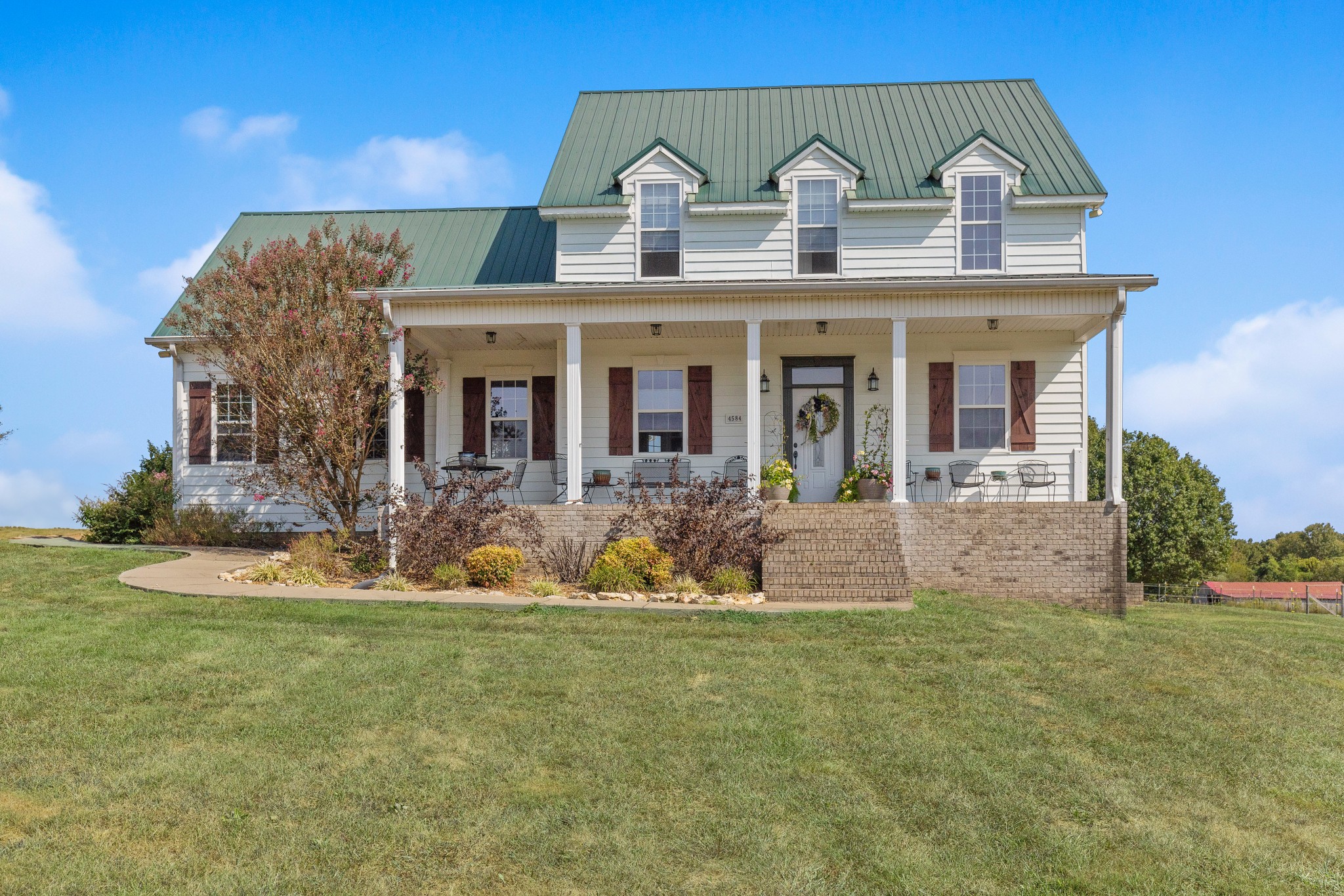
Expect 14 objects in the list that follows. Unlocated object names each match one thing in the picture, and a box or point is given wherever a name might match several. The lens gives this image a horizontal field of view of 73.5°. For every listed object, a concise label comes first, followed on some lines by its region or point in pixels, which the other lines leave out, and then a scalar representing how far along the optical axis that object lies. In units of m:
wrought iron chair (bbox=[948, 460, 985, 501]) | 15.98
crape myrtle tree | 14.84
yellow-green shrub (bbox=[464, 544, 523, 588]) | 12.26
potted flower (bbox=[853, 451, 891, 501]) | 14.54
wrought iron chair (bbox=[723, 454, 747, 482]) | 16.19
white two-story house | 16.20
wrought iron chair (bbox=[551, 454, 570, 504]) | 16.53
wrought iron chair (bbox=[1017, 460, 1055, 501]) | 15.87
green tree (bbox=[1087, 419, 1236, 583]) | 35.12
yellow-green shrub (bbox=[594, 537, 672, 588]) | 12.02
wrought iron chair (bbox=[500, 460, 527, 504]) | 16.13
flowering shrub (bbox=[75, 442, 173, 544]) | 17.81
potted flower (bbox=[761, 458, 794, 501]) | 14.21
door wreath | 16.39
